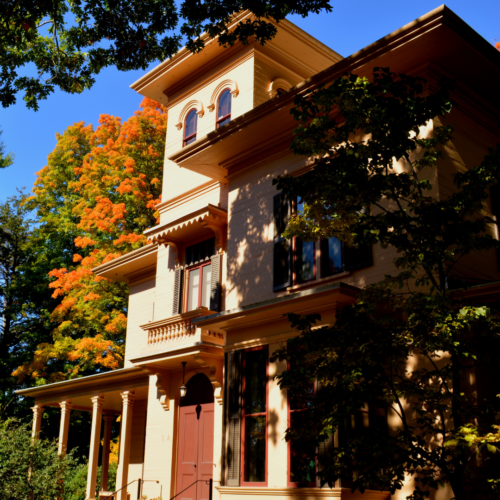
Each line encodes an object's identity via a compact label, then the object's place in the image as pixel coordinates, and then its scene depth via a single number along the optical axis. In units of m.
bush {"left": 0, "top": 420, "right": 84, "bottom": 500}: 14.87
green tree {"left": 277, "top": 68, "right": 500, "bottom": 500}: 6.34
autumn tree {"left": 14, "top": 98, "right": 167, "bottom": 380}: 23.39
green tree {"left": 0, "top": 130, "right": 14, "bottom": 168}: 22.58
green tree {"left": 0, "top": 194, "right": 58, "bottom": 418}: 28.38
